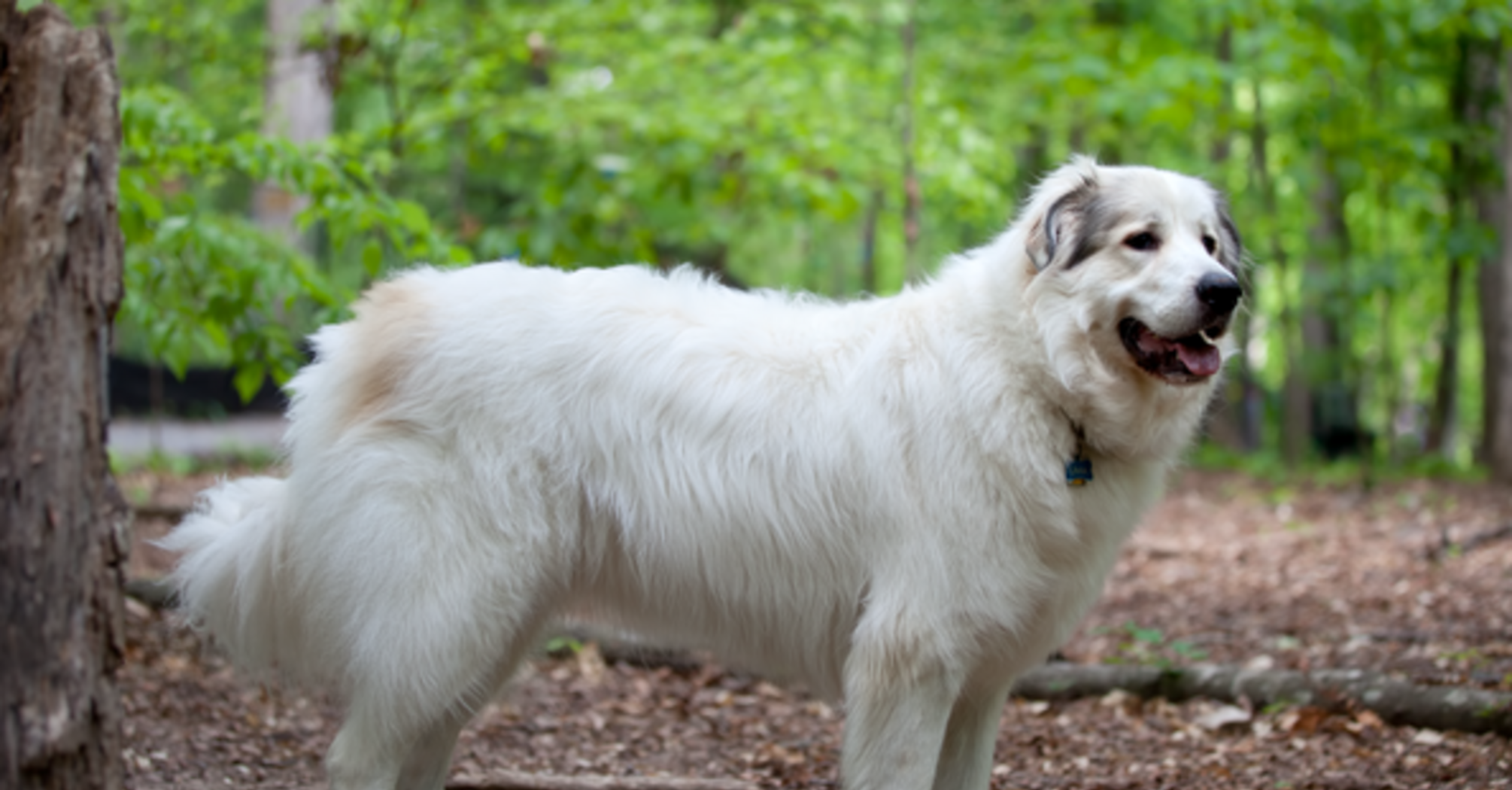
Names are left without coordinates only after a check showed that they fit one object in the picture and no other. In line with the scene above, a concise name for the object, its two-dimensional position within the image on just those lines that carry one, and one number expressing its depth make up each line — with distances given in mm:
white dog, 2992
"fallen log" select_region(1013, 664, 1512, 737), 3928
